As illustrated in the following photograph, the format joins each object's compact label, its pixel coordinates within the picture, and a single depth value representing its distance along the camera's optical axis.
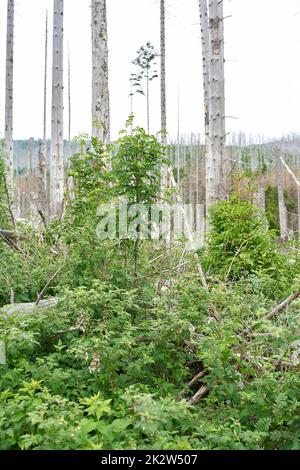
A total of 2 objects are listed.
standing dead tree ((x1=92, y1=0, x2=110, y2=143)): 7.66
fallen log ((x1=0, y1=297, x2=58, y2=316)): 4.39
